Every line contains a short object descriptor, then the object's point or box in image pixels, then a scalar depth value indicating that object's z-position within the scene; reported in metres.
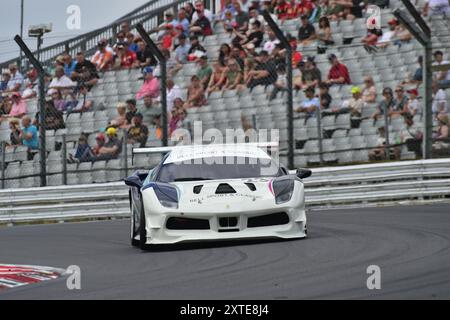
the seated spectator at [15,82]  21.86
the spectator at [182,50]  21.36
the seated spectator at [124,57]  21.54
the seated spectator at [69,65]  21.39
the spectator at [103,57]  22.84
